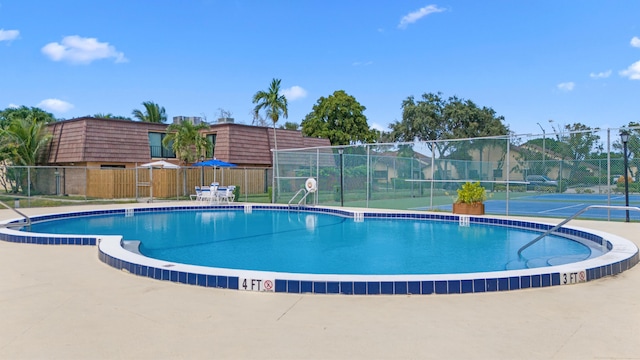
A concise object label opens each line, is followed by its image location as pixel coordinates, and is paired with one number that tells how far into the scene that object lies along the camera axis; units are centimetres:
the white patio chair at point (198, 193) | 1745
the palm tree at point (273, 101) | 2158
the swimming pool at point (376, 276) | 426
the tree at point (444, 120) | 3684
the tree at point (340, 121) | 3562
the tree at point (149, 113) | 3388
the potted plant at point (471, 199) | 1184
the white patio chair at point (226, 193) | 1694
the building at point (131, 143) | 2134
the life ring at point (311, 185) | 1472
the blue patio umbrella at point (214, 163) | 1830
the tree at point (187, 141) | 2119
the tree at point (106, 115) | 4097
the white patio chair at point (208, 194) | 1686
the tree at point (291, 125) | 4876
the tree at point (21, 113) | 3419
